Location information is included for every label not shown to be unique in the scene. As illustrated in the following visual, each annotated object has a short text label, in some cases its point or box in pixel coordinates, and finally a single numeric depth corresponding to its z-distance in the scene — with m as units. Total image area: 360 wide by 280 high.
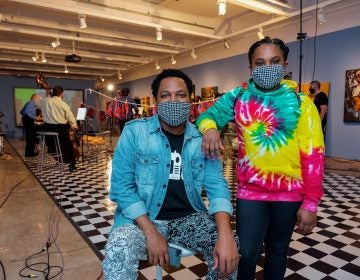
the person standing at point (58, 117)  5.30
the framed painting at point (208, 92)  9.39
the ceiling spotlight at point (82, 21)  6.06
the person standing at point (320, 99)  5.79
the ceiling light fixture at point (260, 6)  5.48
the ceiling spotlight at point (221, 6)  5.12
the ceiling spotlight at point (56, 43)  8.12
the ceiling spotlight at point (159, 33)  7.00
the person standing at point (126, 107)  6.19
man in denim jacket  1.31
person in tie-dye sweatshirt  1.30
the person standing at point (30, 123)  7.50
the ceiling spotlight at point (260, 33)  7.05
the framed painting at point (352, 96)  5.94
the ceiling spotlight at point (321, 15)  5.69
